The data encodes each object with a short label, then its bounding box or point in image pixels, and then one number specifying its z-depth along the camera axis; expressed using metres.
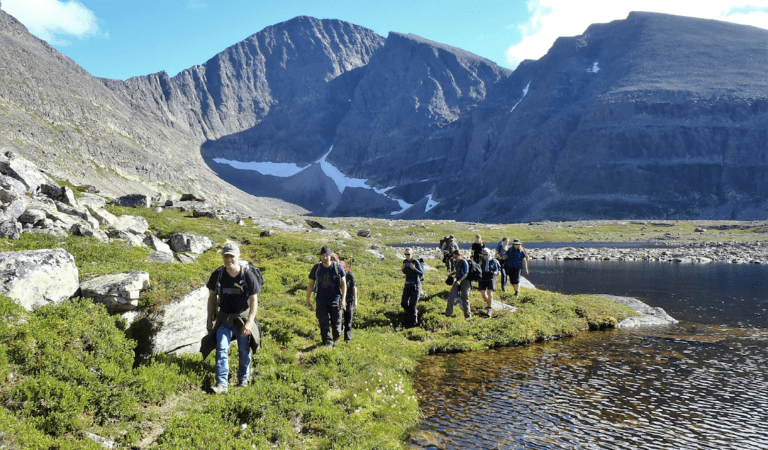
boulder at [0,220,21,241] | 16.02
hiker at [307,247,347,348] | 13.88
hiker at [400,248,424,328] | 18.97
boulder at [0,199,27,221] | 16.90
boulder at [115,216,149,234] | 25.78
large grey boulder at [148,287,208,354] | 10.59
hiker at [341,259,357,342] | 15.39
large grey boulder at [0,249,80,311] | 9.46
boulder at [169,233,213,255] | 26.77
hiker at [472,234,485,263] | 23.27
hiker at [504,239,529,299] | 23.94
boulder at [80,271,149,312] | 10.64
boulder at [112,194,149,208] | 43.56
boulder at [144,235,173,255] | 23.12
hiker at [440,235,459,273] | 31.18
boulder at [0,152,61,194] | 26.80
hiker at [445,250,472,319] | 20.20
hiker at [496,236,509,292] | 25.21
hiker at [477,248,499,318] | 20.75
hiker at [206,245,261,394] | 9.85
